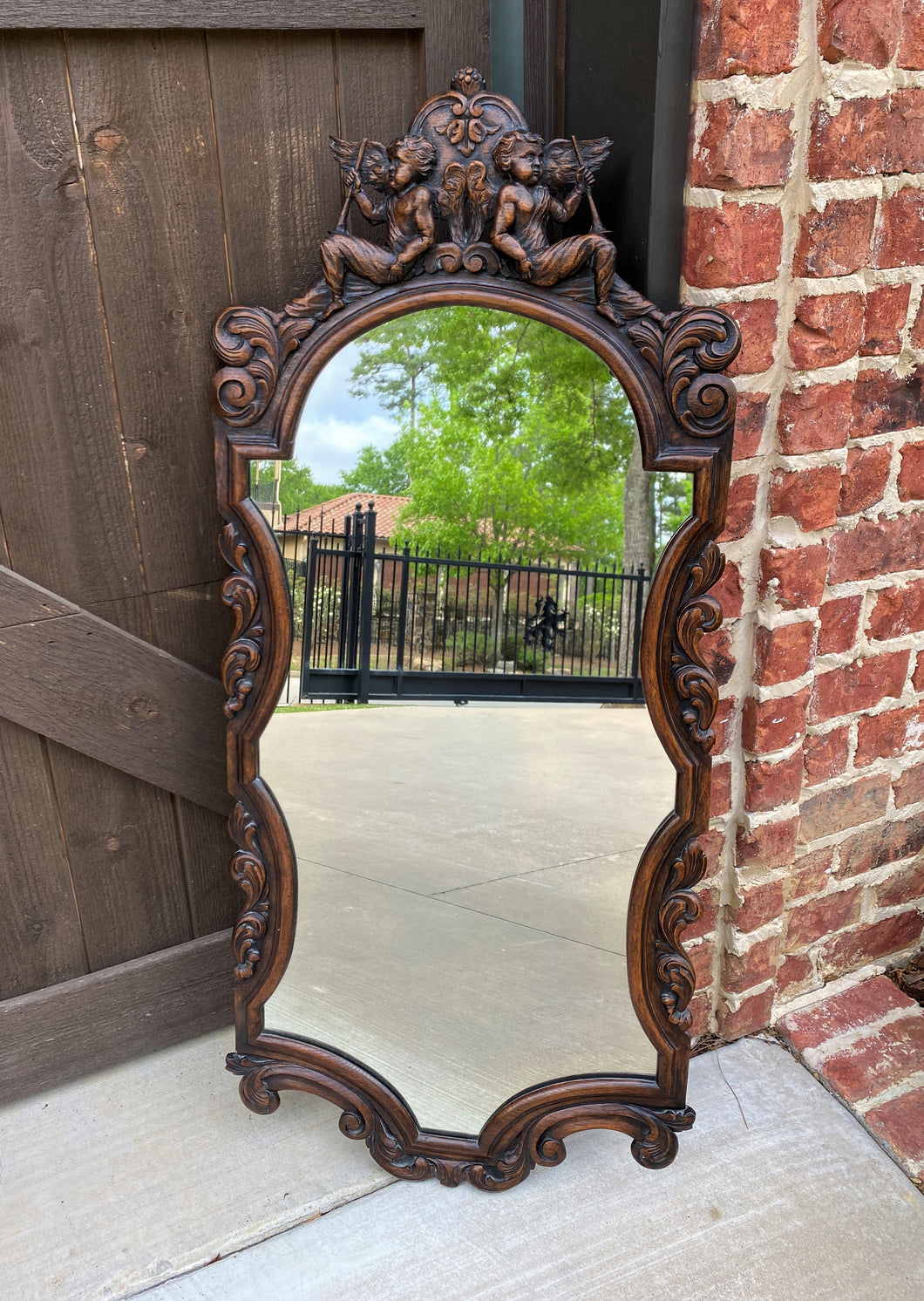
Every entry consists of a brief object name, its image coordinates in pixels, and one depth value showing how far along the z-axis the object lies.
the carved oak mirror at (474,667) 1.45
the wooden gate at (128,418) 1.54
